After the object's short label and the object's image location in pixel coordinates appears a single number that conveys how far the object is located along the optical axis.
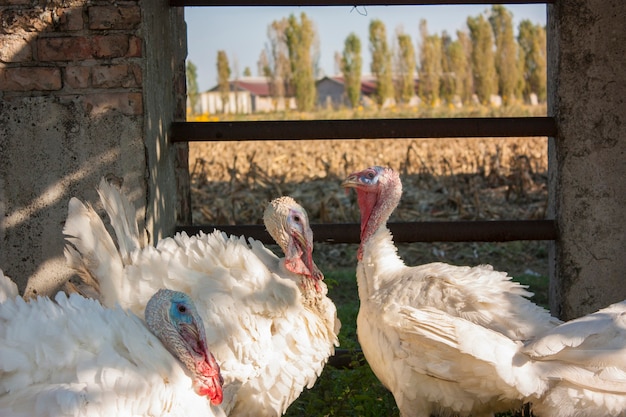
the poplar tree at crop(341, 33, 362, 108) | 43.41
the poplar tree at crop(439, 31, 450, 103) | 38.56
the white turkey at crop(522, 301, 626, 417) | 3.21
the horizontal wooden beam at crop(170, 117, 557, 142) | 4.51
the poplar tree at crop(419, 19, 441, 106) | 38.83
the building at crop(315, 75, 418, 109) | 46.29
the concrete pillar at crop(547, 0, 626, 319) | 4.45
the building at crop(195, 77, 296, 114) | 42.36
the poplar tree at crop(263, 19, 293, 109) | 42.28
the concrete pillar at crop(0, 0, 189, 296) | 3.98
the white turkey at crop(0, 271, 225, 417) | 2.79
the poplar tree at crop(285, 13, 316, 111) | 42.09
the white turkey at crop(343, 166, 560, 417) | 3.53
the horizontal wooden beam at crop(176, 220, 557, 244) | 4.55
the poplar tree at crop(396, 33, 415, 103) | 42.09
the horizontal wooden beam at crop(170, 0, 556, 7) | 4.45
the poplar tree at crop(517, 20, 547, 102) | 38.25
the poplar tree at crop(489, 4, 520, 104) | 38.00
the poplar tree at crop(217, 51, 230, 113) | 40.68
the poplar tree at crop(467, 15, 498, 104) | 38.00
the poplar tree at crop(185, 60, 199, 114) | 37.06
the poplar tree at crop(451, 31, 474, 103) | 38.12
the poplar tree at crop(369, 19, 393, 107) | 42.31
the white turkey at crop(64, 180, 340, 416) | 3.58
